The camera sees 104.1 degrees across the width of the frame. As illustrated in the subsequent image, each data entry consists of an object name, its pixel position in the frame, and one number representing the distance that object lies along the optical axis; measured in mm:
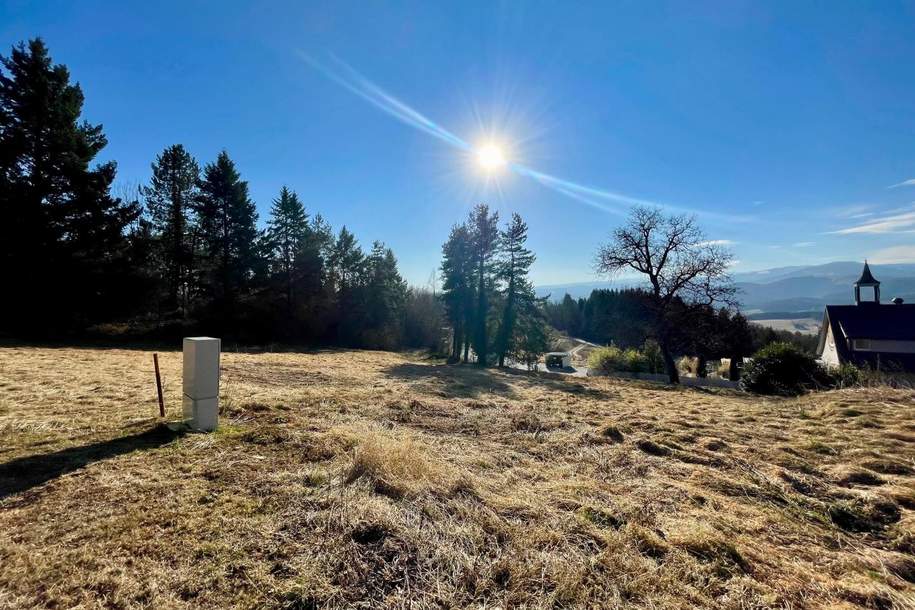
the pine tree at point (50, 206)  13984
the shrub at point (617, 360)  21547
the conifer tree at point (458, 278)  21859
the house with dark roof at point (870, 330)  19734
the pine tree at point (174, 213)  19531
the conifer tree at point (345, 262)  28445
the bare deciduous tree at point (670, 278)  15227
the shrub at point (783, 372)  10703
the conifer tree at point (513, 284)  21141
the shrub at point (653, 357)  21562
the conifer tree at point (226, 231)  21031
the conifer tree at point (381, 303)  28609
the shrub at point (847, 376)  9644
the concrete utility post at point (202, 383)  4785
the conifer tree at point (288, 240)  24984
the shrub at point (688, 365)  26952
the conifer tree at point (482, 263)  21266
